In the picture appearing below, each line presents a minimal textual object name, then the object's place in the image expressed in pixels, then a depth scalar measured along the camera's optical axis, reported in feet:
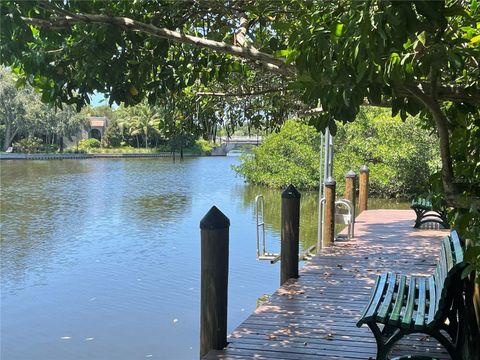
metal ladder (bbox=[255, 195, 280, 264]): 34.15
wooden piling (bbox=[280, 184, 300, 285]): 23.47
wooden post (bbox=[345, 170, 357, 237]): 40.37
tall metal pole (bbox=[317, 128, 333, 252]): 33.24
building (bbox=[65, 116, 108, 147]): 247.50
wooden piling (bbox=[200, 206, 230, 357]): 15.44
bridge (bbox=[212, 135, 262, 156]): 248.75
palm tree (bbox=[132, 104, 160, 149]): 231.93
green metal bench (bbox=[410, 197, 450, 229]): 35.11
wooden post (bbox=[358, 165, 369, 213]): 47.93
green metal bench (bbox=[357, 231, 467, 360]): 12.67
